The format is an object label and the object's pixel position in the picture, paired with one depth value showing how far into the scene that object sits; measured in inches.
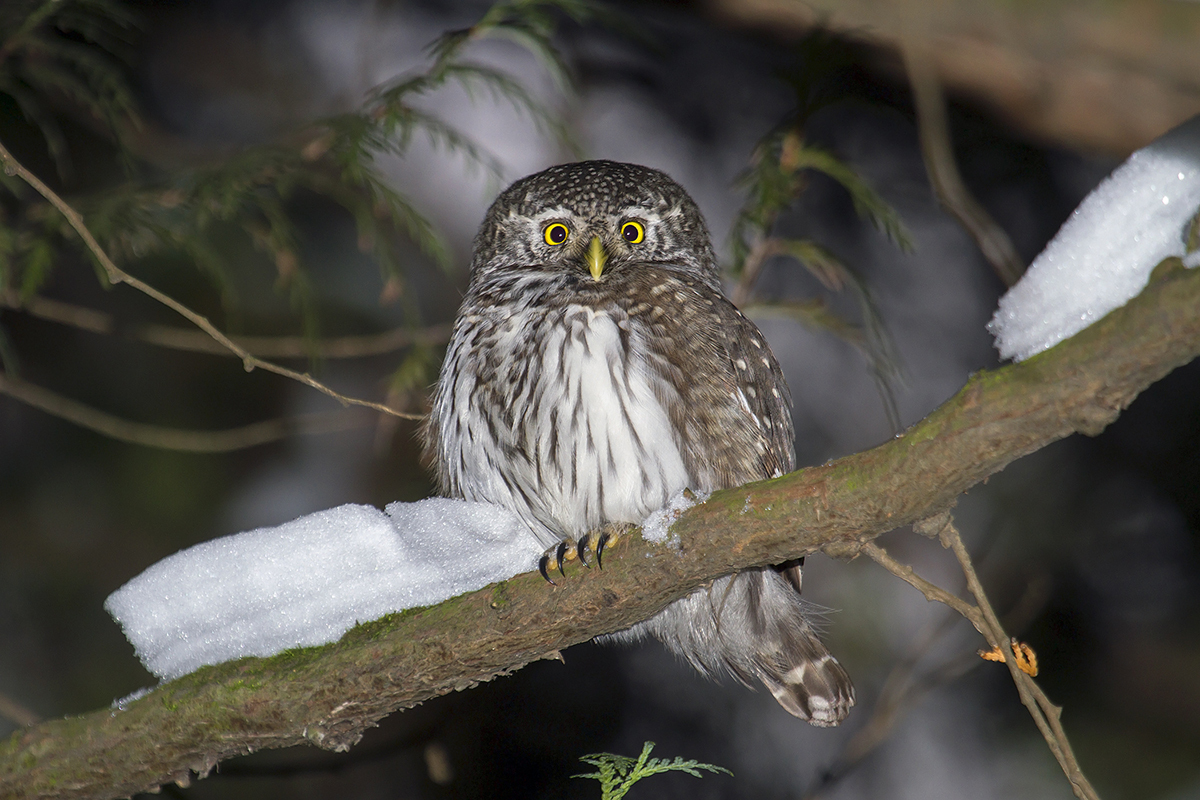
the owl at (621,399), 203.0
